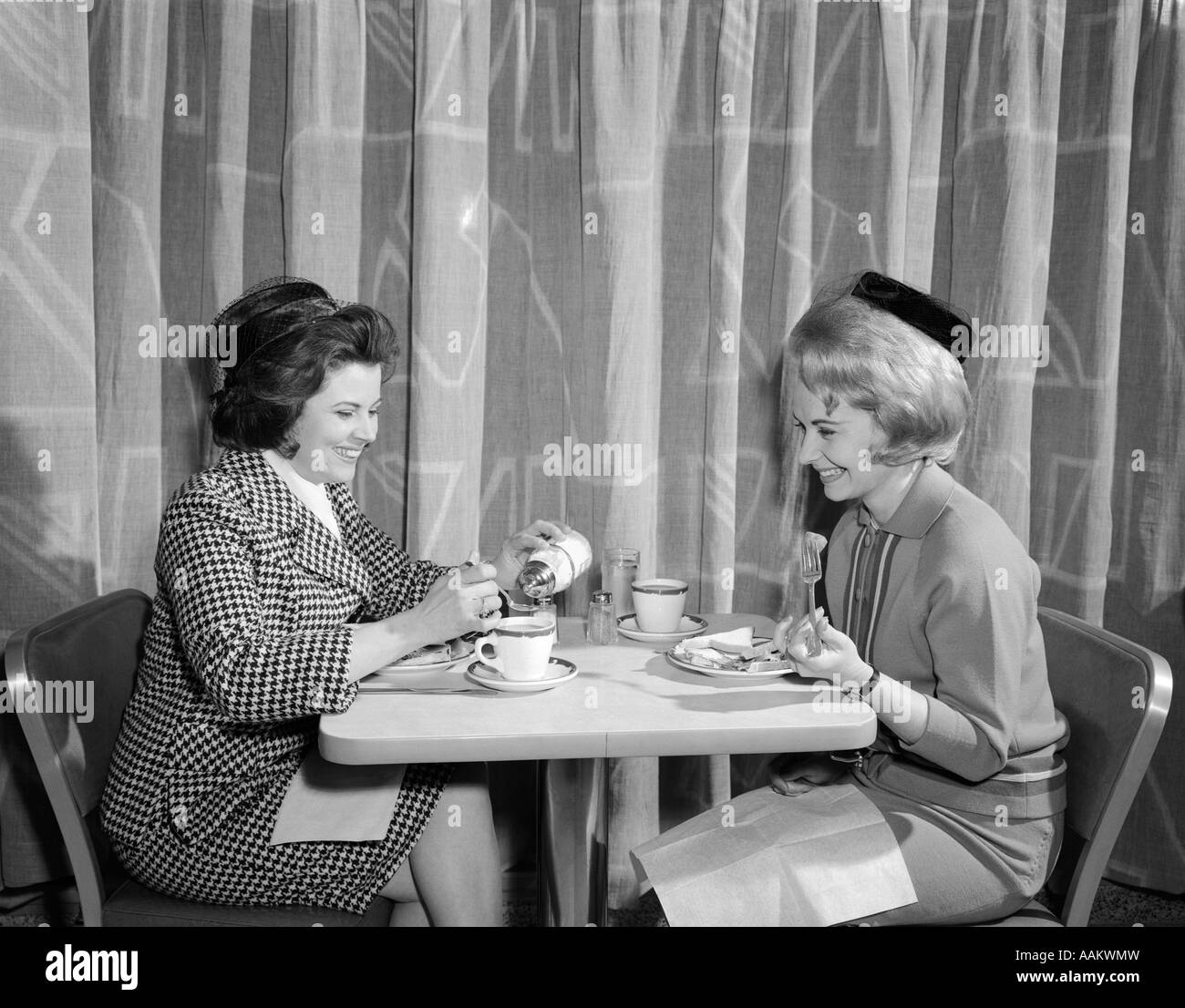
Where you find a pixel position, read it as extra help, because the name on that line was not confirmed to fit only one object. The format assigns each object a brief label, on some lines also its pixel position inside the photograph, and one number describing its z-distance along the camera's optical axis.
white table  1.12
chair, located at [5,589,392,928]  1.23
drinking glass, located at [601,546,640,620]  1.74
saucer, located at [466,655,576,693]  1.26
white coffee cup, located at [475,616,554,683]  1.27
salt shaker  1.53
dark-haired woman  1.25
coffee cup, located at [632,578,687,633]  1.57
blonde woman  1.26
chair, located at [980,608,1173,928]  1.22
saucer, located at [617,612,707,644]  1.55
